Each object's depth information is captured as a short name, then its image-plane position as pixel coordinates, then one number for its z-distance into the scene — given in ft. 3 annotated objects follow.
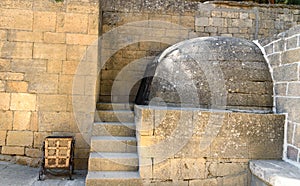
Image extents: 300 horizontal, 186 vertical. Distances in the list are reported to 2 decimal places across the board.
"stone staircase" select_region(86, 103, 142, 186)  9.68
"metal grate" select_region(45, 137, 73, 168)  11.62
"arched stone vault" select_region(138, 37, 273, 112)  11.44
